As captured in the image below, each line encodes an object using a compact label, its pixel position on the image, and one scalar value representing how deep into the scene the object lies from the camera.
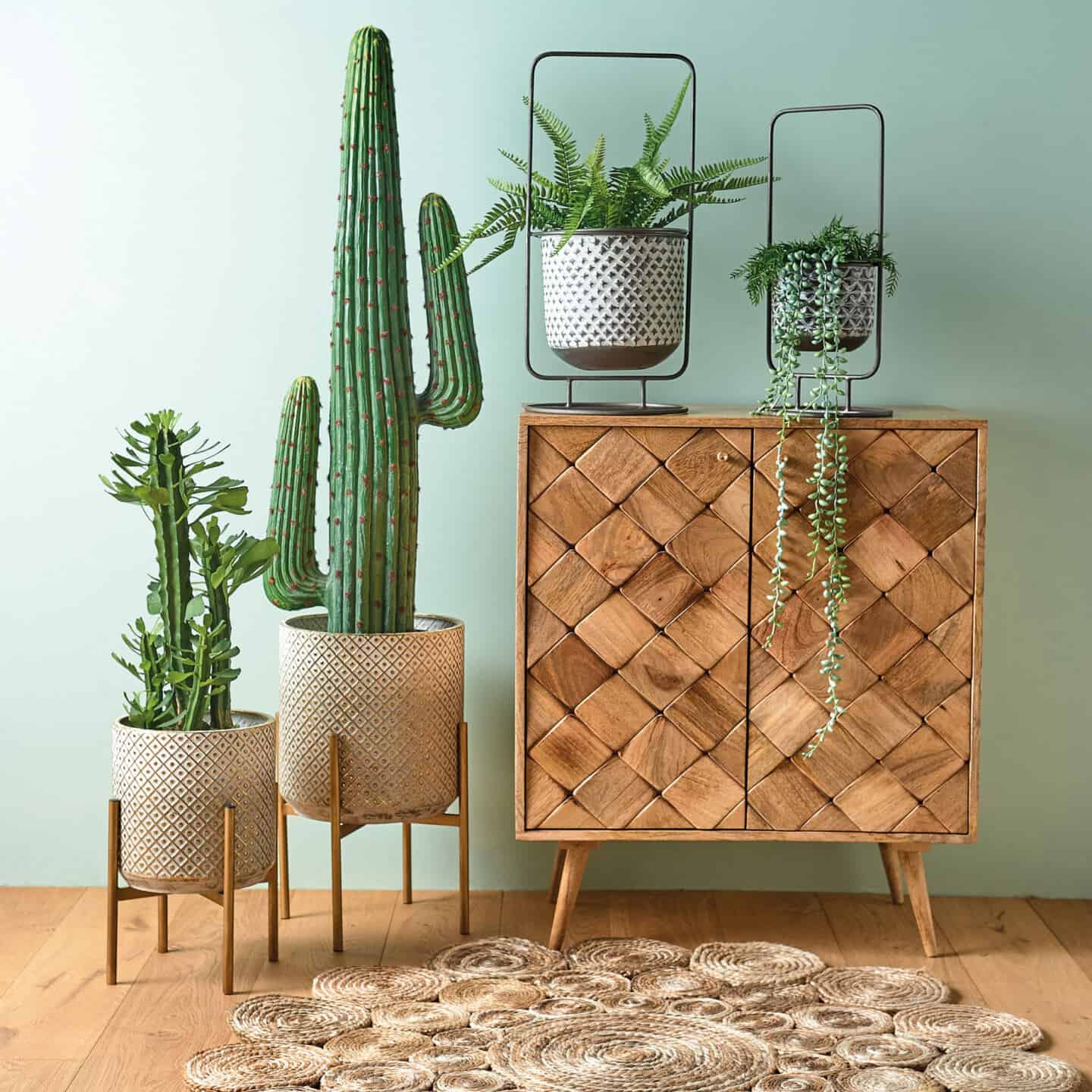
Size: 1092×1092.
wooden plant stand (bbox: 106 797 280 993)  2.02
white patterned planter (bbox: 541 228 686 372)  2.11
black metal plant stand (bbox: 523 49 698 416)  2.12
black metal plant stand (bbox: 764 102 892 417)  2.10
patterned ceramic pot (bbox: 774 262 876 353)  2.12
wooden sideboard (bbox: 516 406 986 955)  2.07
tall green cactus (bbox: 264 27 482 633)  2.15
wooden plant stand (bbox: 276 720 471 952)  2.18
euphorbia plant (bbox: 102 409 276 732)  2.06
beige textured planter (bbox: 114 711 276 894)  2.04
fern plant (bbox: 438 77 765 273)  2.13
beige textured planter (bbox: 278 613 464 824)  2.17
